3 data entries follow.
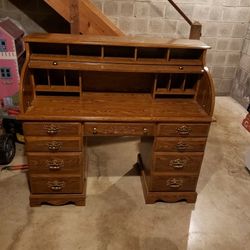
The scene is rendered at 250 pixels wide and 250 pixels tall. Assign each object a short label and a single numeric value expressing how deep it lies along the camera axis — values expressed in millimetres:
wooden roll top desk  1871
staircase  2396
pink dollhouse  2859
